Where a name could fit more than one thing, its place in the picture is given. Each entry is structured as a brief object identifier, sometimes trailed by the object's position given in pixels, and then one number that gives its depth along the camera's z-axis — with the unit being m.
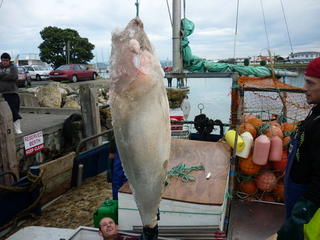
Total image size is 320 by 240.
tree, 45.16
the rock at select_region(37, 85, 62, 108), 13.81
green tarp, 6.03
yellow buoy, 4.56
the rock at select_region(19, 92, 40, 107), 12.09
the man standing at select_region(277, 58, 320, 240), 2.30
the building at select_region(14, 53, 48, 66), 52.34
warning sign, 6.85
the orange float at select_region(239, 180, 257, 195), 4.86
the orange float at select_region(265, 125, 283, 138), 4.69
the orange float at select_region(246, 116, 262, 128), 4.99
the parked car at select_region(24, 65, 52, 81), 28.12
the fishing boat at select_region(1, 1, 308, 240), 3.31
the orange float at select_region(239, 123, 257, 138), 4.82
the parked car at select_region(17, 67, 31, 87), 20.42
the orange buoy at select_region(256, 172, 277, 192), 4.65
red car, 23.89
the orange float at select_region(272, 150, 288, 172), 4.62
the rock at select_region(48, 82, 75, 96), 15.84
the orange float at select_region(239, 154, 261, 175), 4.69
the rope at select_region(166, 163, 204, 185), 3.74
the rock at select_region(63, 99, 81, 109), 14.28
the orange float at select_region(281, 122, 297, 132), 4.90
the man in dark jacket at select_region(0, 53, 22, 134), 6.84
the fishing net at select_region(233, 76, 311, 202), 4.68
